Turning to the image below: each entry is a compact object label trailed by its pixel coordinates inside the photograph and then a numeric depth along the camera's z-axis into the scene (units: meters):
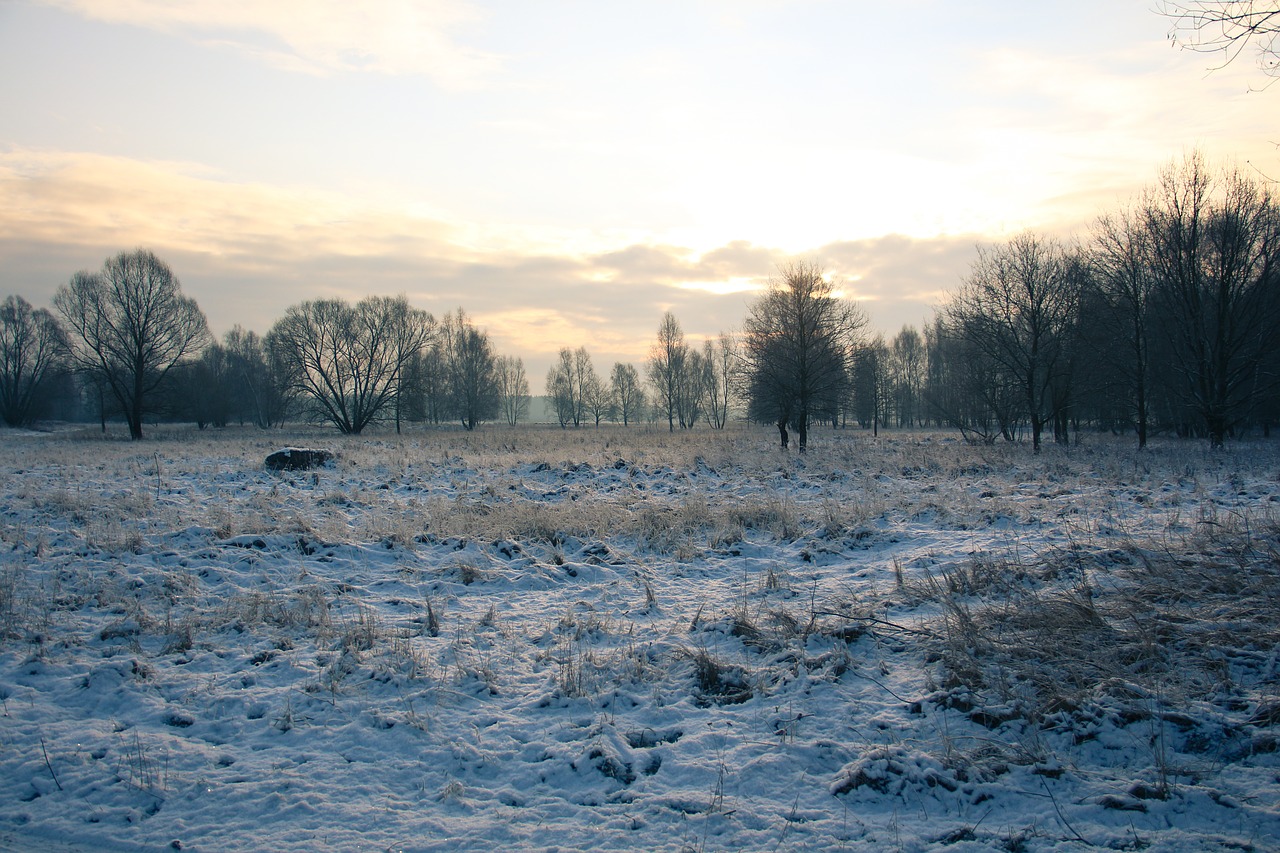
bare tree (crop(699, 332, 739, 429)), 84.12
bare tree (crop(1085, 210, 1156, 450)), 24.83
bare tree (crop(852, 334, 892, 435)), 54.66
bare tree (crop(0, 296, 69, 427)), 55.25
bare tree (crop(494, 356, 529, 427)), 99.36
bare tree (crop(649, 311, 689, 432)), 71.12
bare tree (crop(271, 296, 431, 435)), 46.66
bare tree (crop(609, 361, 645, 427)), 95.19
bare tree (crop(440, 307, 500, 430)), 64.94
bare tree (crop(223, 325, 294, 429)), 66.62
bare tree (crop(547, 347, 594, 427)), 91.75
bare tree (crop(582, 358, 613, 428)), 92.56
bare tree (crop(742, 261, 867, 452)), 28.09
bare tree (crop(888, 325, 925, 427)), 85.89
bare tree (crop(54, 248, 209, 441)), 38.53
